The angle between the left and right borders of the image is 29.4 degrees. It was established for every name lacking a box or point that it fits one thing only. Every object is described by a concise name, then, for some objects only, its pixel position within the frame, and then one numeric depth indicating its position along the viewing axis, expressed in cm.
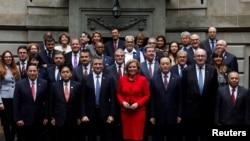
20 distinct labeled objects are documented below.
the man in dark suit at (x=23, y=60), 940
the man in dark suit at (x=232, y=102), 822
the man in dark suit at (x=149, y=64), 895
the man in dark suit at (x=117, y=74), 856
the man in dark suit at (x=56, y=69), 888
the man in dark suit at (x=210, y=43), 1006
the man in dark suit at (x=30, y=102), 861
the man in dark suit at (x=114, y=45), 1027
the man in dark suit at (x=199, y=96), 850
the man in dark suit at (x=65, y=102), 850
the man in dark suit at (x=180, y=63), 903
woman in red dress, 818
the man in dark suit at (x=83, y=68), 880
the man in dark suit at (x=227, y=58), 938
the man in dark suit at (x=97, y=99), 850
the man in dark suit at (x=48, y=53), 967
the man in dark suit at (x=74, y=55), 943
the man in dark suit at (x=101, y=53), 954
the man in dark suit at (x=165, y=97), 849
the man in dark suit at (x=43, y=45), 1017
